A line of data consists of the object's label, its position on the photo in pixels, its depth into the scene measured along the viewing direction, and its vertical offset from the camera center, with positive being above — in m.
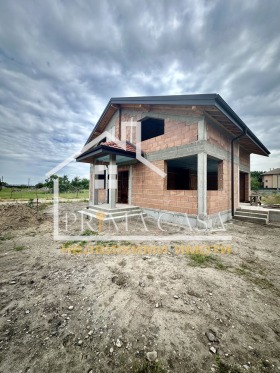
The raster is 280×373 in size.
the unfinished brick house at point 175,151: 6.21 +1.86
